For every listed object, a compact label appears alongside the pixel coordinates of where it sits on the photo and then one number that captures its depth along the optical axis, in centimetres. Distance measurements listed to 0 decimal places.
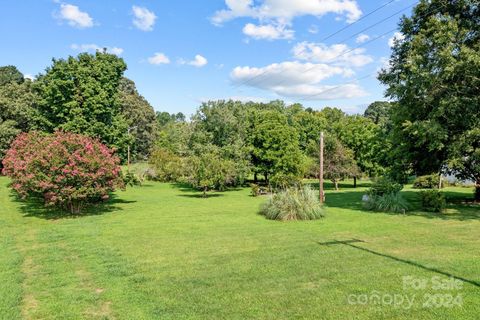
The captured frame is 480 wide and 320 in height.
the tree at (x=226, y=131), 3198
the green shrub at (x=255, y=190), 2734
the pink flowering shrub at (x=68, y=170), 1546
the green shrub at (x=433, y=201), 1669
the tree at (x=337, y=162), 3262
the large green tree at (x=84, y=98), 2370
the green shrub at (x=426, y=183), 2903
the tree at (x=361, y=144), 3553
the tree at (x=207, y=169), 2659
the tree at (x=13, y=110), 3805
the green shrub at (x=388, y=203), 1688
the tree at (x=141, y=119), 5515
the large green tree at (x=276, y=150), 3080
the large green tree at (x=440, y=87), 1491
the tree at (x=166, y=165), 4069
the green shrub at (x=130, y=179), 2009
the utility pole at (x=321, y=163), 1912
